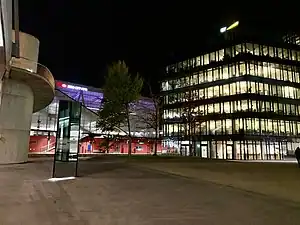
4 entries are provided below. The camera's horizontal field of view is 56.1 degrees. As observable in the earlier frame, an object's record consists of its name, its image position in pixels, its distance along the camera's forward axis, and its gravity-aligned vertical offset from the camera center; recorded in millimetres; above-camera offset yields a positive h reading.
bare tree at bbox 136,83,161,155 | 34769 +4906
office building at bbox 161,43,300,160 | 44906 +8505
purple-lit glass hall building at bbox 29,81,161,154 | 46897 +3405
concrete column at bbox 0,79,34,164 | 20688 +2186
